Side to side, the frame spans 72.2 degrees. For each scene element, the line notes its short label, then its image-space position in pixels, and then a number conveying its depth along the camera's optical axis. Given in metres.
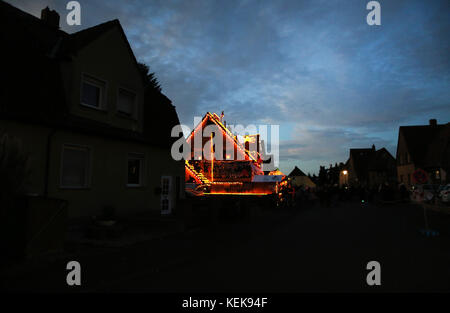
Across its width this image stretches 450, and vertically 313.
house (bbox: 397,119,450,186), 39.19
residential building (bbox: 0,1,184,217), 9.17
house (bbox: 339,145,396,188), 61.06
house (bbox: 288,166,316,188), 95.25
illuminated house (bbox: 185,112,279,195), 26.17
